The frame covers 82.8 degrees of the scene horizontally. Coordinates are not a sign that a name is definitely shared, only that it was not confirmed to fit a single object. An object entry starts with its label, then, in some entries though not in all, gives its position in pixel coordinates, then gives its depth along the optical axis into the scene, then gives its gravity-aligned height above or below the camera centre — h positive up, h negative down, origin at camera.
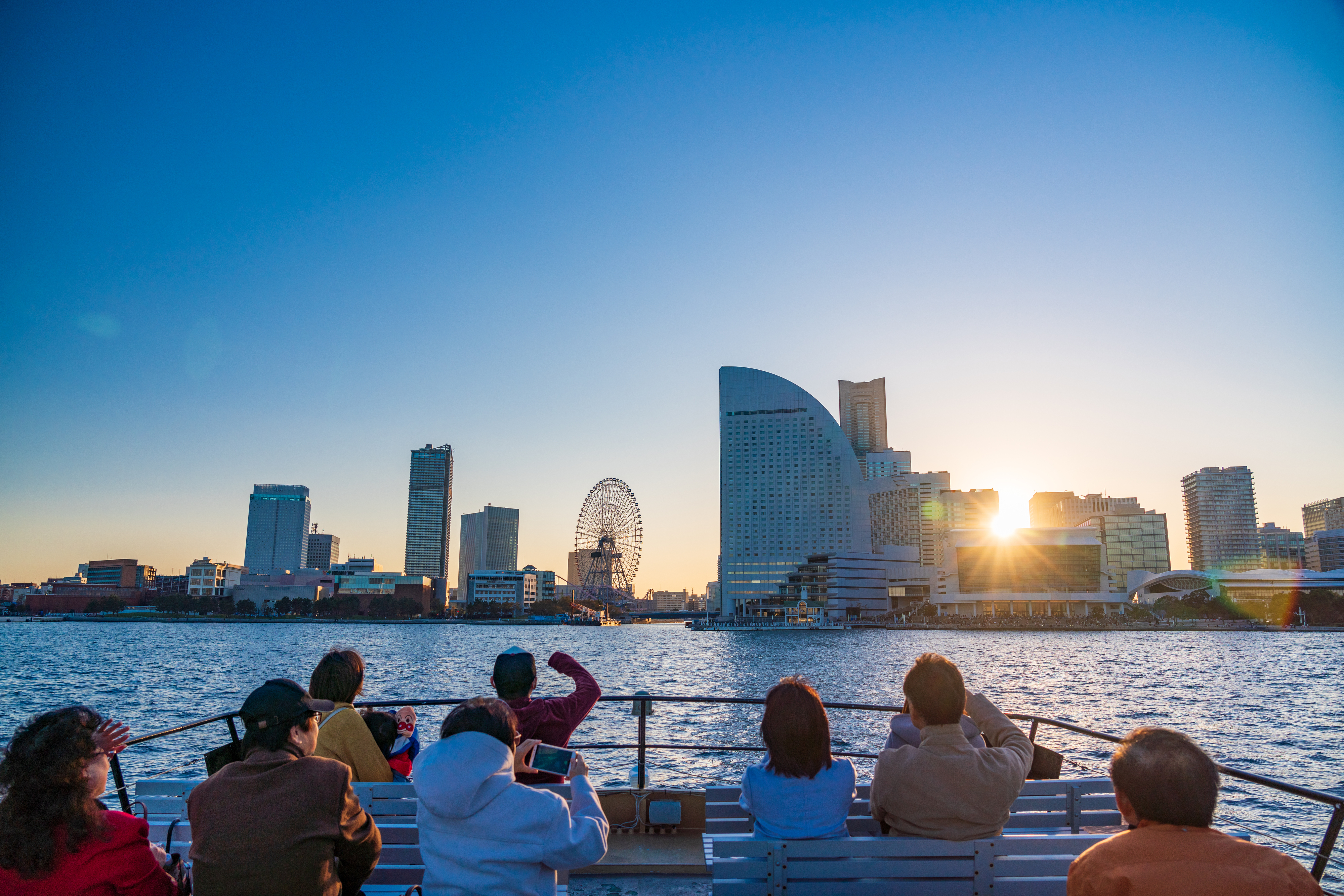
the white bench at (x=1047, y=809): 3.79 -1.17
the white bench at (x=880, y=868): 2.98 -1.13
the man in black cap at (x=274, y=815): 2.62 -0.83
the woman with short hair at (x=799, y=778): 3.11 -0.82
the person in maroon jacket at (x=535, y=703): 4.02 -0.69
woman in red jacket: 2.38 -0.78
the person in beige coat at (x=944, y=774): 3.13 -0.80
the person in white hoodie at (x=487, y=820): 2.52 -0.82
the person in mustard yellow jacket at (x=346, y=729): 3.98 -0.80
